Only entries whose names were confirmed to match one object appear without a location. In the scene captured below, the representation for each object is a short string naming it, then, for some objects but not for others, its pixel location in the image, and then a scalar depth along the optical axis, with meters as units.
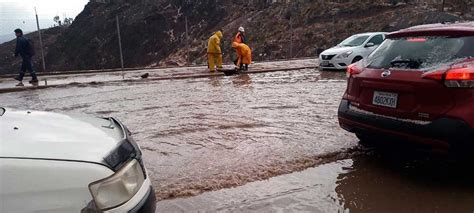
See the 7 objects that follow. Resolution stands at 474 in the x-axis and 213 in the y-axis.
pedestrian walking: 14.59
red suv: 3.90
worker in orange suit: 15.98
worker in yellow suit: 16.23
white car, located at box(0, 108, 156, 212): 1.84
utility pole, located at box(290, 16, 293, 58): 29.25
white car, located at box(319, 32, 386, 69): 15.96
